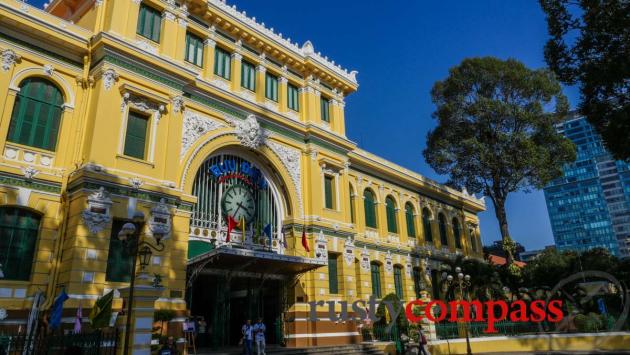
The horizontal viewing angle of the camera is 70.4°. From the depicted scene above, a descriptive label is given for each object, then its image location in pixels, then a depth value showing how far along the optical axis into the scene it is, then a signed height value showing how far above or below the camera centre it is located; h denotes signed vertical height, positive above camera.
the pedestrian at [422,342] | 16.31 -0.68
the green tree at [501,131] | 28.75 +12.03
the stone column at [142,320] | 10.28 +0.26
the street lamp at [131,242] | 9.72 +1.98
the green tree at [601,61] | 14.45 +8.58
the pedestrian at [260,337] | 14.43 -0.30
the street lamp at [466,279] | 17.56 +1.80
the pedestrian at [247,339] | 14.16 -0.32
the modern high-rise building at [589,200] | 106.69 +28.37
